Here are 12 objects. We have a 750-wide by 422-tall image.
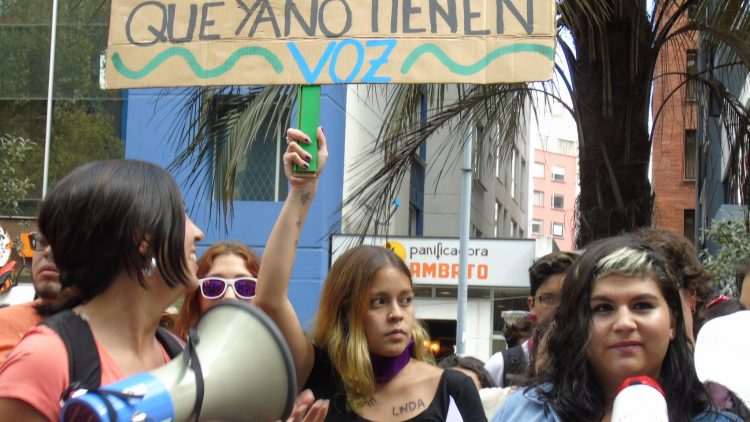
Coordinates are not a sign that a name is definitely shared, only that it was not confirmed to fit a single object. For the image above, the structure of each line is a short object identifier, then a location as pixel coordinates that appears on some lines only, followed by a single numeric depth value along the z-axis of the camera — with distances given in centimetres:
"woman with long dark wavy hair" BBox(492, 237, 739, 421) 281
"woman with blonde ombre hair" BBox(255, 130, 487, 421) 370
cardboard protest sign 387
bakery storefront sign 2356
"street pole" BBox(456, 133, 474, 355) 1845
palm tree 635
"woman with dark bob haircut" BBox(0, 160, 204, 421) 246
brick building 3356
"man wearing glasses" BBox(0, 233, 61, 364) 330
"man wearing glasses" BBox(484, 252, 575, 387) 513
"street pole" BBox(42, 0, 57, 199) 1839
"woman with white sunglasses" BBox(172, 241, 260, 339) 429
